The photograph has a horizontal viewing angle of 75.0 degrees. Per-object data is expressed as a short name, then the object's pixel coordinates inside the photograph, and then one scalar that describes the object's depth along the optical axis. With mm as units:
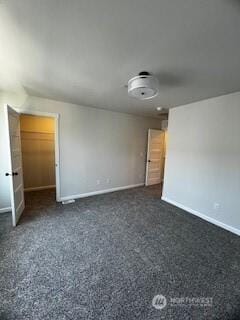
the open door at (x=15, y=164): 2582
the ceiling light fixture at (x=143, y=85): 1916
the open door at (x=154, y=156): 5305
